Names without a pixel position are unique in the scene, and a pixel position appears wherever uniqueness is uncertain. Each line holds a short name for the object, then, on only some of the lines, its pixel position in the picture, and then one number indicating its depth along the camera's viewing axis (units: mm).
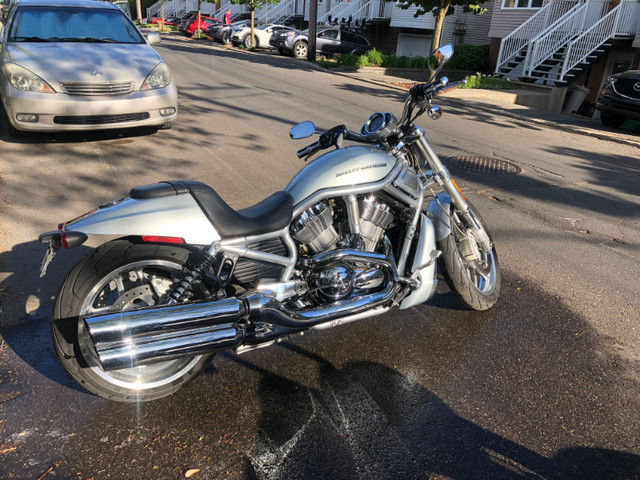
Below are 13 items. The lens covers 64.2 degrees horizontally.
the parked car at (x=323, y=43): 23828
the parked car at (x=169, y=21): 43850
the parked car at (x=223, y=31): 27766
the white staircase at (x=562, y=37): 16359
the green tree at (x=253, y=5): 25738
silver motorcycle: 2355
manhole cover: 7051
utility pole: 21484
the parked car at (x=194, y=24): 32719
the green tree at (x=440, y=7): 15766
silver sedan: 6160
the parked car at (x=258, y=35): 26641
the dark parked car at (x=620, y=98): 10367
